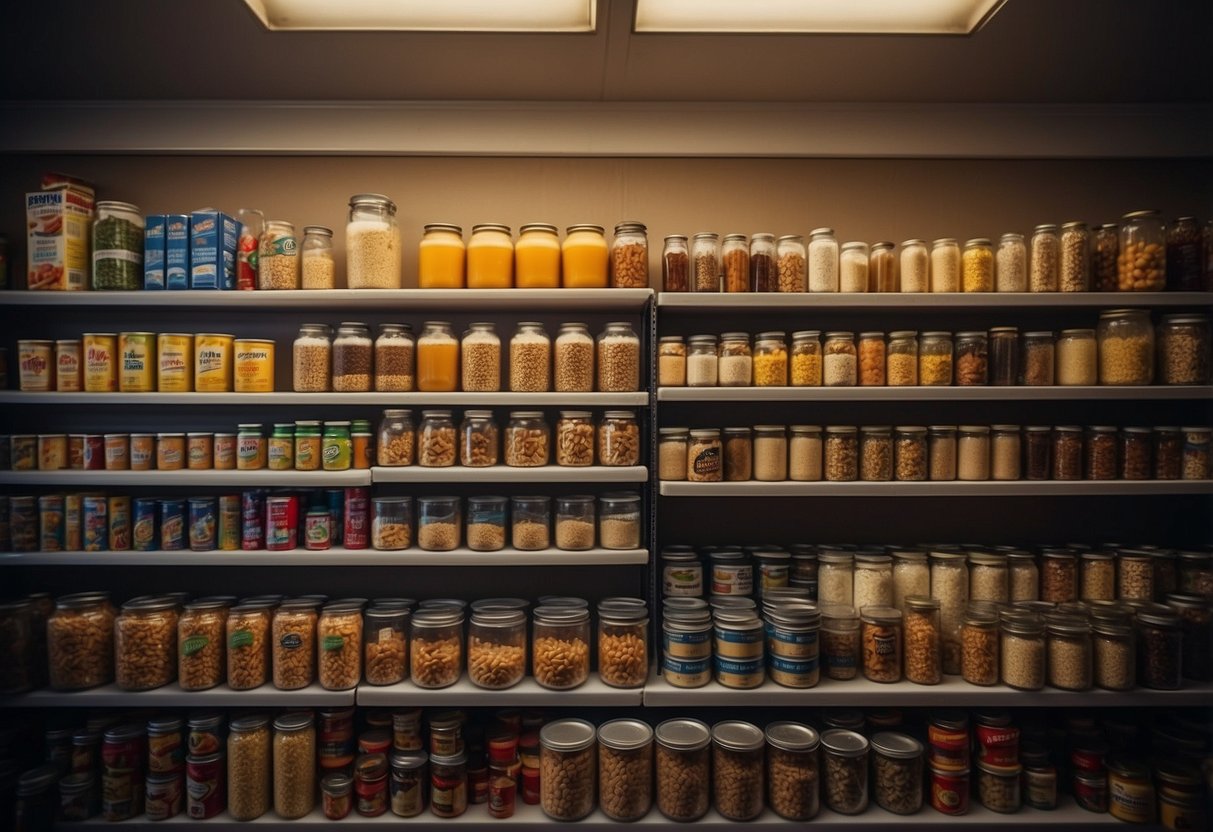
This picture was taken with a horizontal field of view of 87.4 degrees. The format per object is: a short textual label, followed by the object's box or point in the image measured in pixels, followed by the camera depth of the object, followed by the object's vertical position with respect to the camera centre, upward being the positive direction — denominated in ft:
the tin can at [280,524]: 6.23 -1.04
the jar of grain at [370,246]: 6.17 +1.68
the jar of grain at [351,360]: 6.20 +0.57
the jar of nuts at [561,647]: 6.00 -2.22
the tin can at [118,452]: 6.24 -0.32
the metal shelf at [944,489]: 6.09 -0.73
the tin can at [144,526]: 6.25 -1.05
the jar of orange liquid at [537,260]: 6.22 +1.55
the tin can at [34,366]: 6.25 +0.54
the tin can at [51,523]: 6.25 -1.02
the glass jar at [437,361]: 6.24 +0.55
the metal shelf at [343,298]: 6.07 +1.17
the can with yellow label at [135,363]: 6.22 +0.56
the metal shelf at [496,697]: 5.92 -2.63
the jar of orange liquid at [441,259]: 6.24 +1.57
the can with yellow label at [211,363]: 6.23 +0.55
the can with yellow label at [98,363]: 6.23 +0.56
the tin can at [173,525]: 6.22 -1.04
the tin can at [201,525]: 6.24 -1.04
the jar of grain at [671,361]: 6.22 +0.53
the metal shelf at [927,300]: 6.09 +1.09
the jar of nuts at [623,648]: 6.03 -2.22
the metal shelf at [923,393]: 6.05 +0.19
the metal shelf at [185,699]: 5.93 -2.63
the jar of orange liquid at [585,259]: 6.21 +1.55
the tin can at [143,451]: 6.26 -0.31
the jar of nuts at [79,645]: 6.03 -2.16
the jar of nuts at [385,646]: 6.08 -2.20
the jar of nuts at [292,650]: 5.99 -2.20
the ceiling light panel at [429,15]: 5.32 +3.46
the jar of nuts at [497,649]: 6.01 -2.24
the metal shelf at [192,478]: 6.08 -0.56
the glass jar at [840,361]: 6.21 +0.52
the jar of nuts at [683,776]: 5.70 -3.27
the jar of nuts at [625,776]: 5.72 -3.28
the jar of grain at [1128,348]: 6.15 +0.61
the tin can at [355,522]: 6.27 -1.03
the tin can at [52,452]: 6.23 -0.31
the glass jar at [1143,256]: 6.18 +1.53
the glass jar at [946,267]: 6.26 +1.44
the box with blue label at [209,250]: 6.20 +1.66
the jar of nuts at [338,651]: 6.00 -2.21
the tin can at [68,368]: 6.28 +0.52
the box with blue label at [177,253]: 6.24 +1.64
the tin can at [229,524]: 6.28 -1.04
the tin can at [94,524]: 6.25 -1.02
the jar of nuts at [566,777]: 5.73 -3.28
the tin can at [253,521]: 6.26 -1.02
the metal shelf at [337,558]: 6.11 -1.35
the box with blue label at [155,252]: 6.28 +1.67
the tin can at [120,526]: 6.26 -1.05
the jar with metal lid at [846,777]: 5.76 -3.32
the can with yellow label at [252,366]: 6.24 +0.52
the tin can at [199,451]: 6.27 -0.31
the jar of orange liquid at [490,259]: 6.19 +1.55
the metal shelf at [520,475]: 6.03 -0.55
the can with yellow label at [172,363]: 6.23 +0.56
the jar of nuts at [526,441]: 6.18 -0.24
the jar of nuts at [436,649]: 6.00 -2.22
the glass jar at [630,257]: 6.21 +1.56
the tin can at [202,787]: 5.84 -3.41
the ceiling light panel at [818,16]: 5.32 +3.44
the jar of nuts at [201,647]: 5.97 -2.16
